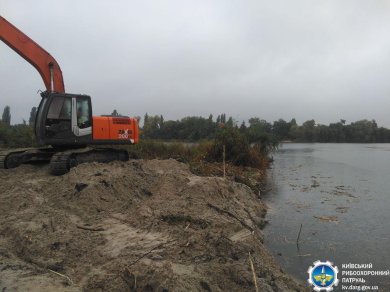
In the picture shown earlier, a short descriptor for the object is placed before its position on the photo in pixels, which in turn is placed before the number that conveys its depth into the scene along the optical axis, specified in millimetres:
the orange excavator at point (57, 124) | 10586
